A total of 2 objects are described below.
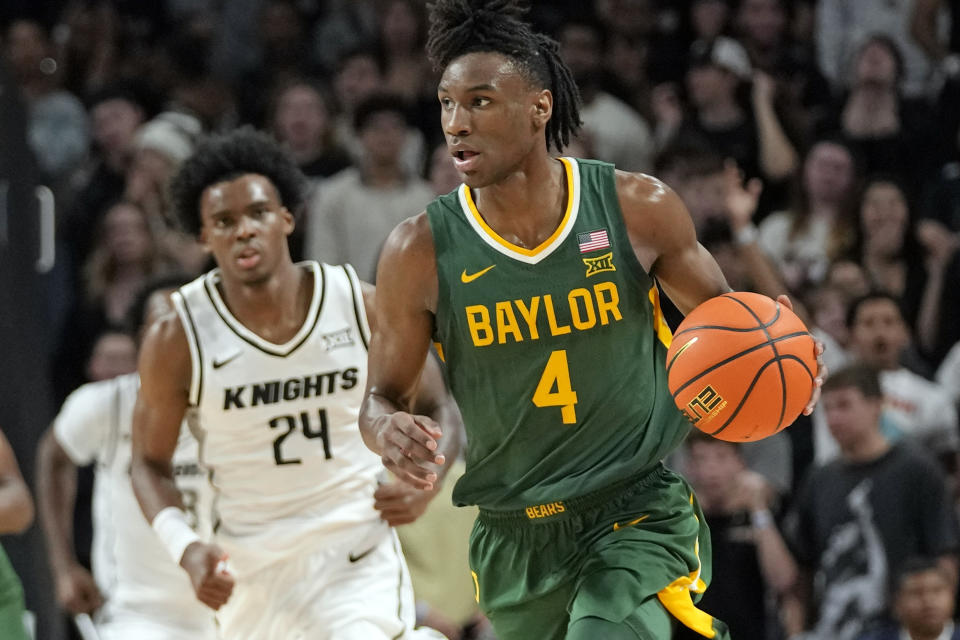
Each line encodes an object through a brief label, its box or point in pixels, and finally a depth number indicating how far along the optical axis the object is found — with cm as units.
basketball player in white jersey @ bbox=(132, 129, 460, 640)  898
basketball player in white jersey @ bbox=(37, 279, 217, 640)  1075
